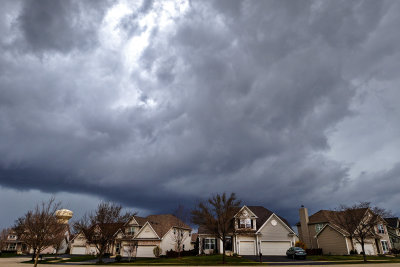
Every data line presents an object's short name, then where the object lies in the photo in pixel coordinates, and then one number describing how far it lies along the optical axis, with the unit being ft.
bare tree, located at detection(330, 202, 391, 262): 129.29
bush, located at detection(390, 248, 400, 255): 160.72
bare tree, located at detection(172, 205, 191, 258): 165.66
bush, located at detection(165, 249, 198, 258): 149.72
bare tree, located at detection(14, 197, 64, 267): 80.59
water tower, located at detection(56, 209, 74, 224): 277.19
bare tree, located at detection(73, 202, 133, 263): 124.16
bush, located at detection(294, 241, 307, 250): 148.77
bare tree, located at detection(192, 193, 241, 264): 109.50
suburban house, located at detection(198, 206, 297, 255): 148.87
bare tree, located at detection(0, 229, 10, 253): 237.04
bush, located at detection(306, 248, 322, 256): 146.47
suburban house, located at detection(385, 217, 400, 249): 184.12
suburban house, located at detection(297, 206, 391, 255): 148.56
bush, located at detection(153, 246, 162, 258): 155.60
